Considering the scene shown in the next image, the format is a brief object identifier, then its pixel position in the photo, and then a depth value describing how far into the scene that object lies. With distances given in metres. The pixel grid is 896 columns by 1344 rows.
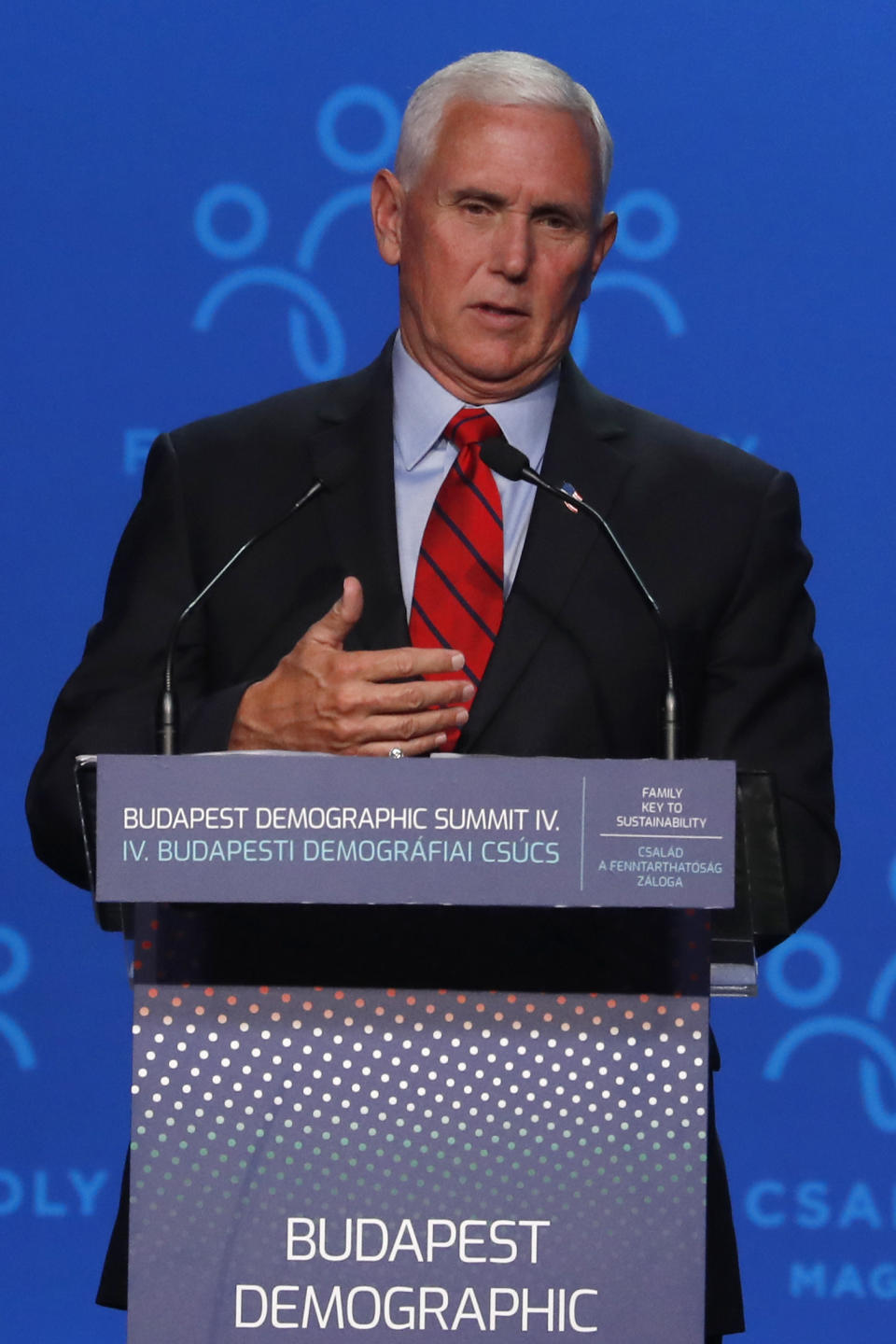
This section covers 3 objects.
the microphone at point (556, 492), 7.14
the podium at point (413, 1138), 7.05
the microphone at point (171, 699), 7.14
